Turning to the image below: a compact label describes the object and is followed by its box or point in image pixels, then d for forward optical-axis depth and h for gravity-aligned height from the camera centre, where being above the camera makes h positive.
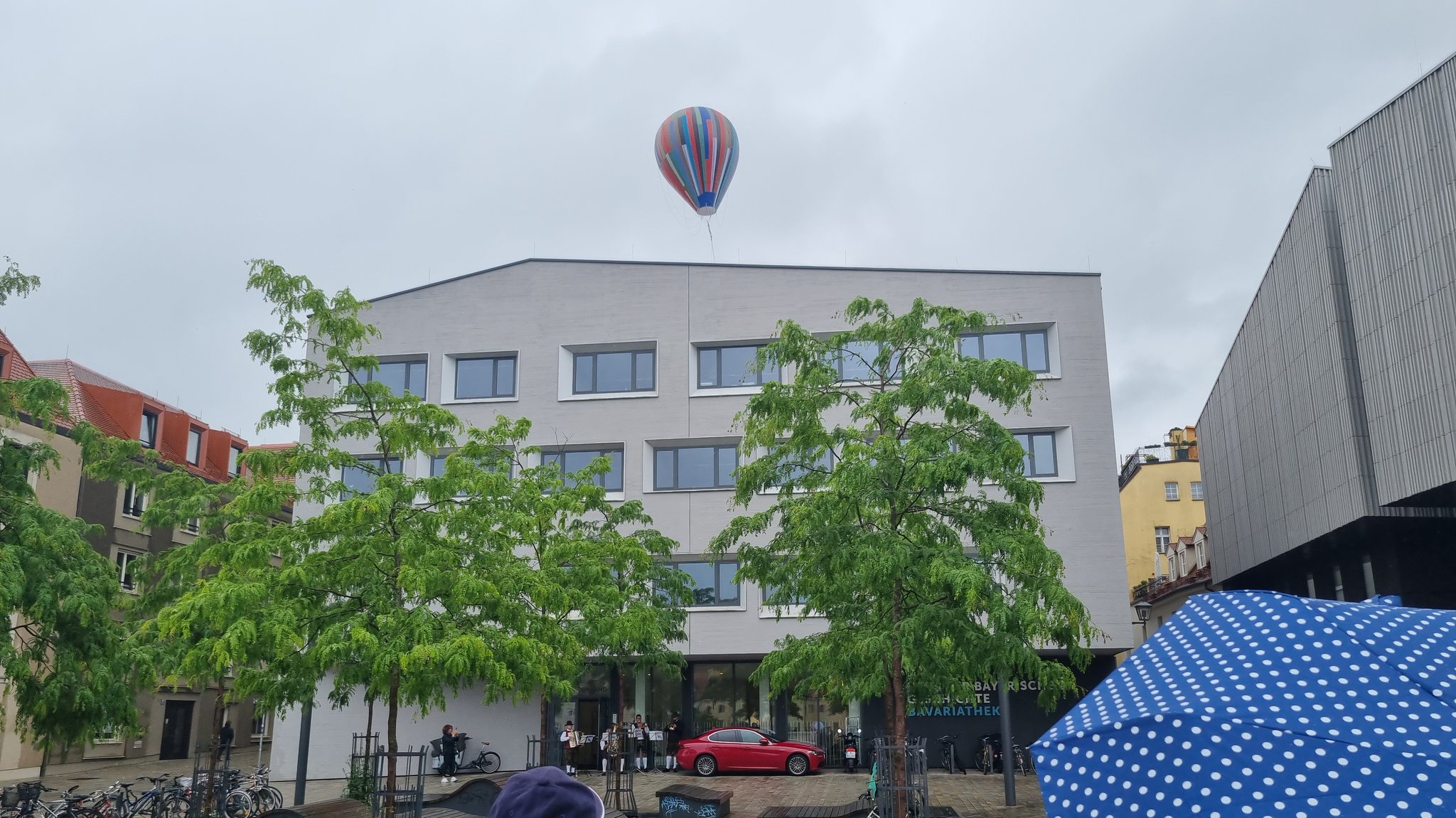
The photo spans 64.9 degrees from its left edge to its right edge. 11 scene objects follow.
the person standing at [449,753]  29.36 -1.91
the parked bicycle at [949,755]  32.41 -2.22
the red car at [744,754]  30.50 -2.04
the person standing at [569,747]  28.41 -1.77
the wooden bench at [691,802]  18.91 -2.06
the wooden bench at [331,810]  15.19 -1.80
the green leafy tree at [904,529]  14.73 +1.97
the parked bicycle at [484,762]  33.19 -2.44
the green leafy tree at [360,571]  13.15 +1.29
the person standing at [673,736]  33.81 -1.75
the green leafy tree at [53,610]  13.87 +0.81
